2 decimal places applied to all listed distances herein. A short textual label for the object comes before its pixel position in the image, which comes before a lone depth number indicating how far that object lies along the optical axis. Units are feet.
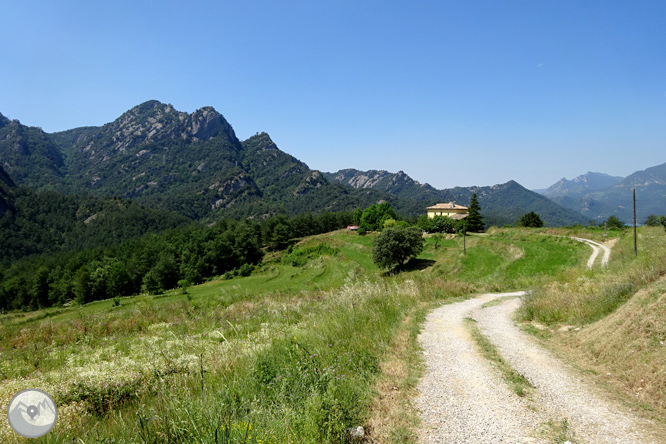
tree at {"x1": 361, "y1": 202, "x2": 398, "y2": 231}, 341.41
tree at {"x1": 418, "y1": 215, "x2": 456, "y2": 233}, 243.19
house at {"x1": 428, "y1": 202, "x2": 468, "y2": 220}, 322.55
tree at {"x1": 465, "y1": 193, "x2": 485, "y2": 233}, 240.12
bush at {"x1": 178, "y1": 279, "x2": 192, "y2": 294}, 192.12
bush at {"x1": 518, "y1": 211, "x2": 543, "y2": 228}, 236.63
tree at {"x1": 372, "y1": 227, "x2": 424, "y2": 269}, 171.42
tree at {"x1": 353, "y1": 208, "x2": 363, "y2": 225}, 427.33
